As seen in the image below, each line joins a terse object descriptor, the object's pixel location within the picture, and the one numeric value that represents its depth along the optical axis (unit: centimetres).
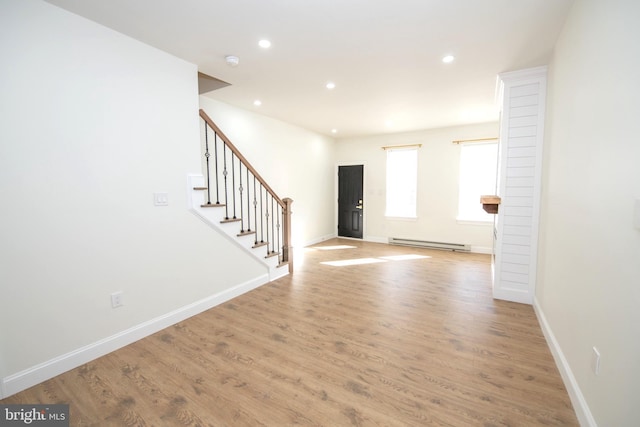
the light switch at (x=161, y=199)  271
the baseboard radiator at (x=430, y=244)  606
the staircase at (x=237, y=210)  313
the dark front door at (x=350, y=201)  734
